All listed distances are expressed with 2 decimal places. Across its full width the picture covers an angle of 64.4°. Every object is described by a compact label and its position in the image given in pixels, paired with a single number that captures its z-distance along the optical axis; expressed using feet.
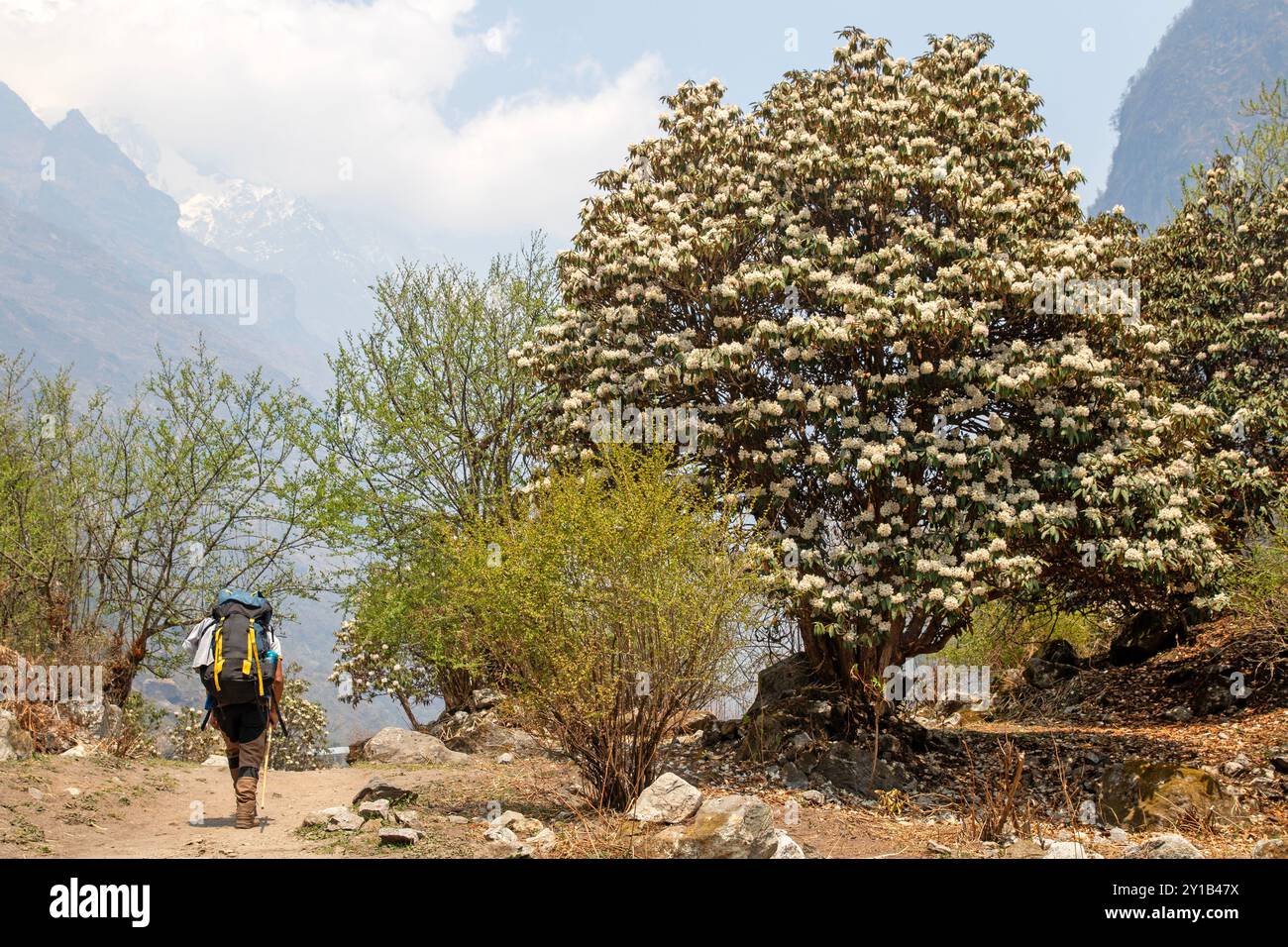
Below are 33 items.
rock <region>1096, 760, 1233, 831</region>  34.09
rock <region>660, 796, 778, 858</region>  25.64
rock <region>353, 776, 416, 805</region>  35.29
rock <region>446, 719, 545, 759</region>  56.95
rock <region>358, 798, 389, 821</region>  32.00
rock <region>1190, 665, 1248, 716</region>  51.52
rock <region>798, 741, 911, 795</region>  42.06
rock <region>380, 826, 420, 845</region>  27.96
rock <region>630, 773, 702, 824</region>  30.25
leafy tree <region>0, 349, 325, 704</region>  61.26
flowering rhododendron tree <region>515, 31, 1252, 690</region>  40.88
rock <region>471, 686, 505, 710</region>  66.78
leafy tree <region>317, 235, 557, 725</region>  63.21
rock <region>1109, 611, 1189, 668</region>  63.57
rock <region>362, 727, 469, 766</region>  54.60
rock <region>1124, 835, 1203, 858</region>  25.98
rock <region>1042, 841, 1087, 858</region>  26.94
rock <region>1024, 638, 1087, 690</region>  68.85
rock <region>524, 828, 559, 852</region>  28.84
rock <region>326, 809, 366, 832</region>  30.58
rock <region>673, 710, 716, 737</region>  54.80
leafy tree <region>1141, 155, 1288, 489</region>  56.29
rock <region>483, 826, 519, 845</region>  29.27
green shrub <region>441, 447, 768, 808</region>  32.40
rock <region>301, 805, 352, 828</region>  31.12
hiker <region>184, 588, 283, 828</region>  31.58
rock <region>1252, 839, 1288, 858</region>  26.50
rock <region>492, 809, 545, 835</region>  30.68
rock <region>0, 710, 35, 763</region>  38.58
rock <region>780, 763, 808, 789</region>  41.61
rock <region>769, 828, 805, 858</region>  27.32
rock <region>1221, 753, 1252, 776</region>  40.50
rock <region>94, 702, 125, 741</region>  52.47
